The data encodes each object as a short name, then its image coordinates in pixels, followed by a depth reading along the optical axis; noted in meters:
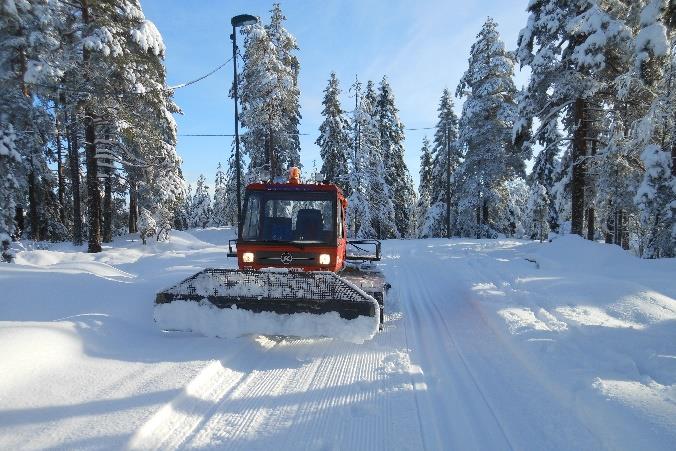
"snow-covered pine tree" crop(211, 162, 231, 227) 71.76
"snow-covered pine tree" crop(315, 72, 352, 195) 35.81
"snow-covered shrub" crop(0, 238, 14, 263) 10.97
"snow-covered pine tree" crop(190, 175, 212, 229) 81.88
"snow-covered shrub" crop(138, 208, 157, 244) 19.97
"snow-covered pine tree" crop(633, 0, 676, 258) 10.75
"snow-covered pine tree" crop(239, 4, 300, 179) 26.91
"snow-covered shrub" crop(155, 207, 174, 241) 20.79
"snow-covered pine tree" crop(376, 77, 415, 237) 38.19
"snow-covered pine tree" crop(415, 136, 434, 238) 48.84
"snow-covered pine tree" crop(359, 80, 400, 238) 33.22
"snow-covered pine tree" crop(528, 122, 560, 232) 21.16
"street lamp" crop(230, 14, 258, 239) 13.60
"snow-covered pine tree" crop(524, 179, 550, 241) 27.03
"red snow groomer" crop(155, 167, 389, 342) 5.36
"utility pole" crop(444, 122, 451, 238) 35.06
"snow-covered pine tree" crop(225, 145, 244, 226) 34.18
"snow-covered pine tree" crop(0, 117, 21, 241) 16.69
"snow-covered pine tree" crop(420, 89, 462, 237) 38.16
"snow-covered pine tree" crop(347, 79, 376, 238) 32.09
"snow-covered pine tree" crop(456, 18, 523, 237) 28.36
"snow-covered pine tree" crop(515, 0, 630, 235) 13.38
